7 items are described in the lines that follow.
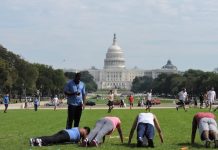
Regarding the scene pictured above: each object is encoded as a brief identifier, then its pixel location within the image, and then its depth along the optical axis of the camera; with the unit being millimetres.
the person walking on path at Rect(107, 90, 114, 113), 43156
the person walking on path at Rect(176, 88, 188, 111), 42594
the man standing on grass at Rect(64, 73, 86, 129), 17422
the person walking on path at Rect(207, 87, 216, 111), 43406
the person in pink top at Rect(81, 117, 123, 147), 14398
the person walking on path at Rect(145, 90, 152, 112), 45688
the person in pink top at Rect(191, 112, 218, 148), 14235
